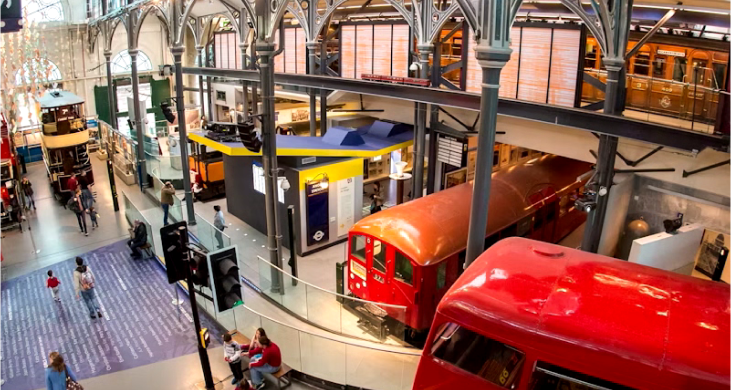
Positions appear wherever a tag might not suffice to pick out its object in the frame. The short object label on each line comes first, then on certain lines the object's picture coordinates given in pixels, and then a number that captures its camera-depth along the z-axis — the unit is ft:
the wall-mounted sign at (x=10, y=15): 35.78
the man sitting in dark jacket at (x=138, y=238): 50.08
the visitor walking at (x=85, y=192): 58.18
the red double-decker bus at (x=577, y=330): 16.70
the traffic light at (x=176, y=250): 28.04
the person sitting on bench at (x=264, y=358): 30.81
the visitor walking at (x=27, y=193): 63.72
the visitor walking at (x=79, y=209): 56.54
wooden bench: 32.09
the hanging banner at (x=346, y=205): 53.21
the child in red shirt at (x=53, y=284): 41.39
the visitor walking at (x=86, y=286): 39.24
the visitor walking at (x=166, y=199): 54.08
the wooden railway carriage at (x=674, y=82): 34.04
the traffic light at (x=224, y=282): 27.22
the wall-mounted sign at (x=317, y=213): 50.31
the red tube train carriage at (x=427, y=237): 34.63
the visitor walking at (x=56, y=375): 28.58
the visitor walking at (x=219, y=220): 51.10
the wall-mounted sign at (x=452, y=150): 53.62
